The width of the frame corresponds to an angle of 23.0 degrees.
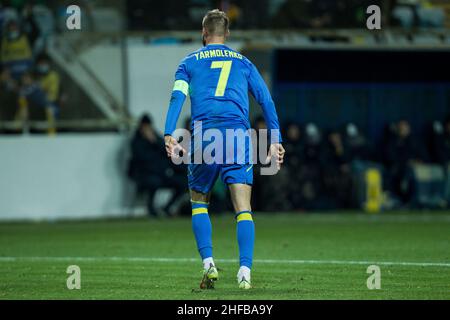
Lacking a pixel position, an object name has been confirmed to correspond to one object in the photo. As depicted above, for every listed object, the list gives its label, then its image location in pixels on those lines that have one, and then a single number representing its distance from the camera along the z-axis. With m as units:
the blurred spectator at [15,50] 19.28
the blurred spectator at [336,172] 21.16
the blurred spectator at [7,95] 19.39
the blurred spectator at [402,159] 21.56
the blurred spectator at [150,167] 19.44
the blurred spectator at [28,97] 19.45
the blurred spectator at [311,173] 20.86
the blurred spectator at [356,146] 21.81
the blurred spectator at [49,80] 19.59
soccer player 8.91
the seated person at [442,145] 21.89
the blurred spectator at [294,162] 20.66
